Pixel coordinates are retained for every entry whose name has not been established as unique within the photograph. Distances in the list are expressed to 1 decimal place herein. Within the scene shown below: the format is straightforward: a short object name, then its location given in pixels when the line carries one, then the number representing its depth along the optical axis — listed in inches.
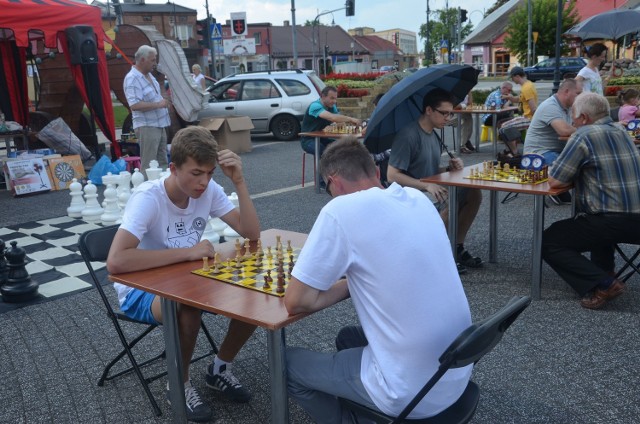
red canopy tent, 321.7
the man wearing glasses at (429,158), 181.6
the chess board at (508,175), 180.1
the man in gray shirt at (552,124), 238.5
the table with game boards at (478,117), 445.1
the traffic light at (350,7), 1137.5
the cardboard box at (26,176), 342.3
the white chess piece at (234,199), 224.5
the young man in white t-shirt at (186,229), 107.9
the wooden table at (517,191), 169.2
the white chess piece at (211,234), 229.6
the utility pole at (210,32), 800.9
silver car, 559.5
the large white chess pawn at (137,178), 280.0
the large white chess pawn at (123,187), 270.0
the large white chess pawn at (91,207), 276.7
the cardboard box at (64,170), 359.9
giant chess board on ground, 192.7
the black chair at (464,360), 73.5
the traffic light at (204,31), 780.0
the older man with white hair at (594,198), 159.0
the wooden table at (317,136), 311.9
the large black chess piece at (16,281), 177.5
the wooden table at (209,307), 86.5
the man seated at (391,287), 77.5
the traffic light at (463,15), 1061.8
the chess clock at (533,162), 184.4
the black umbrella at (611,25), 529.7
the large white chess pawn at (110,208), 265.4
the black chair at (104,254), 120.5
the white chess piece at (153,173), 269.1
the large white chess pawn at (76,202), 285.6
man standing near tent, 311.0
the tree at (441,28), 3051.2
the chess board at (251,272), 99.2
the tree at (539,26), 1862.7
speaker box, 346.6
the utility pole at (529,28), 1567.4
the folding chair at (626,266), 170.3
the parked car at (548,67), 1291.8
